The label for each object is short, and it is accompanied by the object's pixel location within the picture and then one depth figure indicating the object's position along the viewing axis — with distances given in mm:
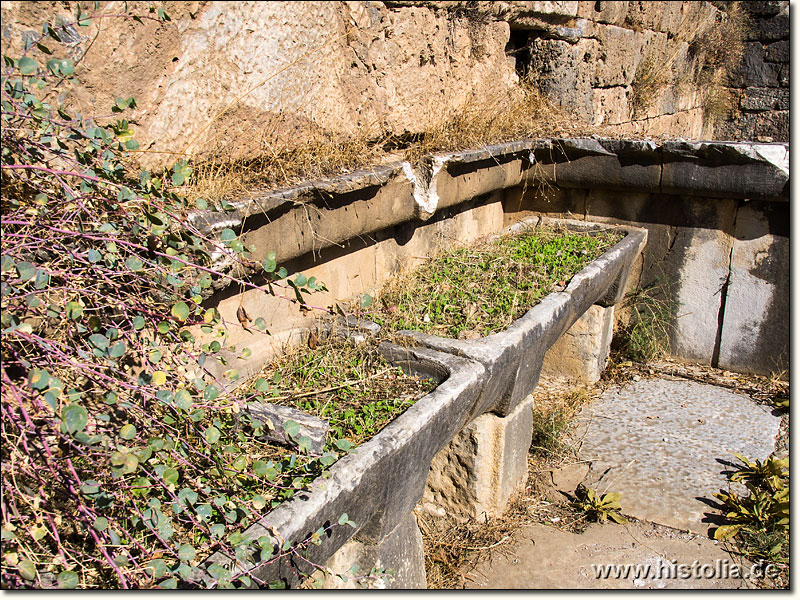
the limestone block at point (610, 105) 5416
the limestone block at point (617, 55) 5367
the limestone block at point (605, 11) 5016
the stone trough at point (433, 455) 1757
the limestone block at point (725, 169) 3965
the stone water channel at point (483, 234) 2133
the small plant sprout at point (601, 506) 3111
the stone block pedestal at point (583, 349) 4328
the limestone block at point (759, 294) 4211
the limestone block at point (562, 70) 4773
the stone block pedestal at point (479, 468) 2955
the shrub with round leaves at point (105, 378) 1377
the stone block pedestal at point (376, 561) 2102
